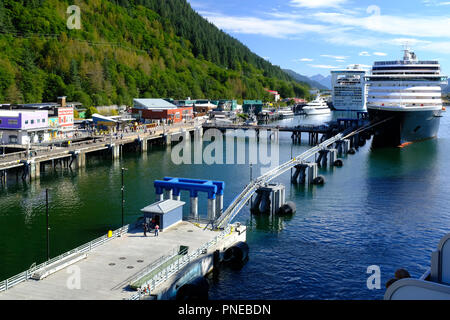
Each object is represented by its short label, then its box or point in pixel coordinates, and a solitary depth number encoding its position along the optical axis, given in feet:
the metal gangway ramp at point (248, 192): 111.19
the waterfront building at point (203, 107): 475.56
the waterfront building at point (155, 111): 365.20
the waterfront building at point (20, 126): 224.74
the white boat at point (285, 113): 593.54
